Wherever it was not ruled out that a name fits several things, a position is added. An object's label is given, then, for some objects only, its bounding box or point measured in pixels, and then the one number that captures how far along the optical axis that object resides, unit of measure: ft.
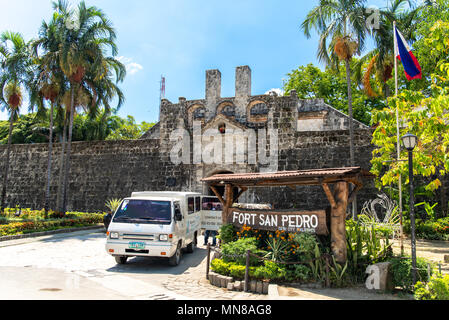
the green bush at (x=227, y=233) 28.07
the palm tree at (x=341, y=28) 47.70
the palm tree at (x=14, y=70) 60.80
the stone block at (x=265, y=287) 21.44
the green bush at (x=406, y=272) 20.43
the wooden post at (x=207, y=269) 25.25
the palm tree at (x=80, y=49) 57.21
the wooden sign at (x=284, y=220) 23.70
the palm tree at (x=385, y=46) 50.52
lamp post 21.53
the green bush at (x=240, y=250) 23.90
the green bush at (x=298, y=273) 22.39
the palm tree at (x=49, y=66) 59.67
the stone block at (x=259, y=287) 21.62
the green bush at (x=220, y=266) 23.84
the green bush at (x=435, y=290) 15.83
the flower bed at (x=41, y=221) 44.11
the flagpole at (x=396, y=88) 28.12
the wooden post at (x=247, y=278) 21.95
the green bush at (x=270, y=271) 22.04
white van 27.09
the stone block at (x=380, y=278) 21.13
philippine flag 31.04
